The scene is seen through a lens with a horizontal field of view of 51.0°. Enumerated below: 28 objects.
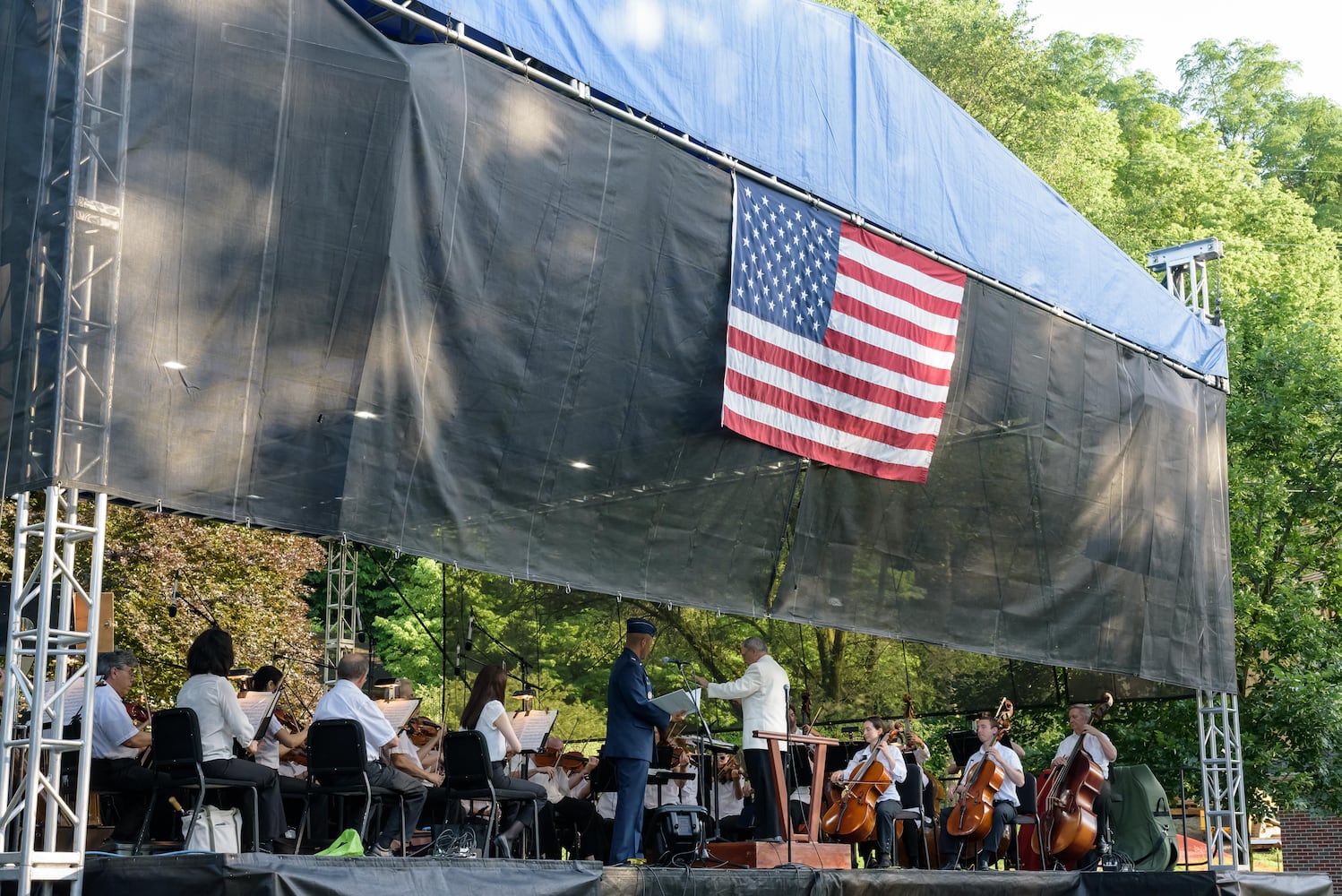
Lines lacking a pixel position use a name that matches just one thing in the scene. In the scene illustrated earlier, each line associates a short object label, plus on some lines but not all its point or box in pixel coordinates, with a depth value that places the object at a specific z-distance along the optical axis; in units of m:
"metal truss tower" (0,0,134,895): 6.69
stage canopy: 7.62
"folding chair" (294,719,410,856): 8.49
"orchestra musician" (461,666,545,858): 9.84
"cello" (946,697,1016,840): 12.59
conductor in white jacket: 10.62
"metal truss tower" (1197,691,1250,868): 15.15
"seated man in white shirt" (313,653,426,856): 8.88
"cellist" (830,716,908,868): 12.16
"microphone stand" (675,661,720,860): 9.99
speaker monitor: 10.59
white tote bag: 8.34
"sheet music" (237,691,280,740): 9.20
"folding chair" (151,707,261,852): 7.91
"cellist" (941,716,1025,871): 12.72
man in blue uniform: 9.90
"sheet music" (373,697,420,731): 10.50
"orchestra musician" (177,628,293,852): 8.26
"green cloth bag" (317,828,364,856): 8.05
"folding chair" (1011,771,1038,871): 13.39
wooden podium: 10.26
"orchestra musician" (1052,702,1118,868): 13.02
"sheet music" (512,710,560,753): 10.98
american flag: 11.16
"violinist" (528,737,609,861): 11.91
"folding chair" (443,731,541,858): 9.23
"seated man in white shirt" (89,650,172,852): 8.50
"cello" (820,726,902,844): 11.67
